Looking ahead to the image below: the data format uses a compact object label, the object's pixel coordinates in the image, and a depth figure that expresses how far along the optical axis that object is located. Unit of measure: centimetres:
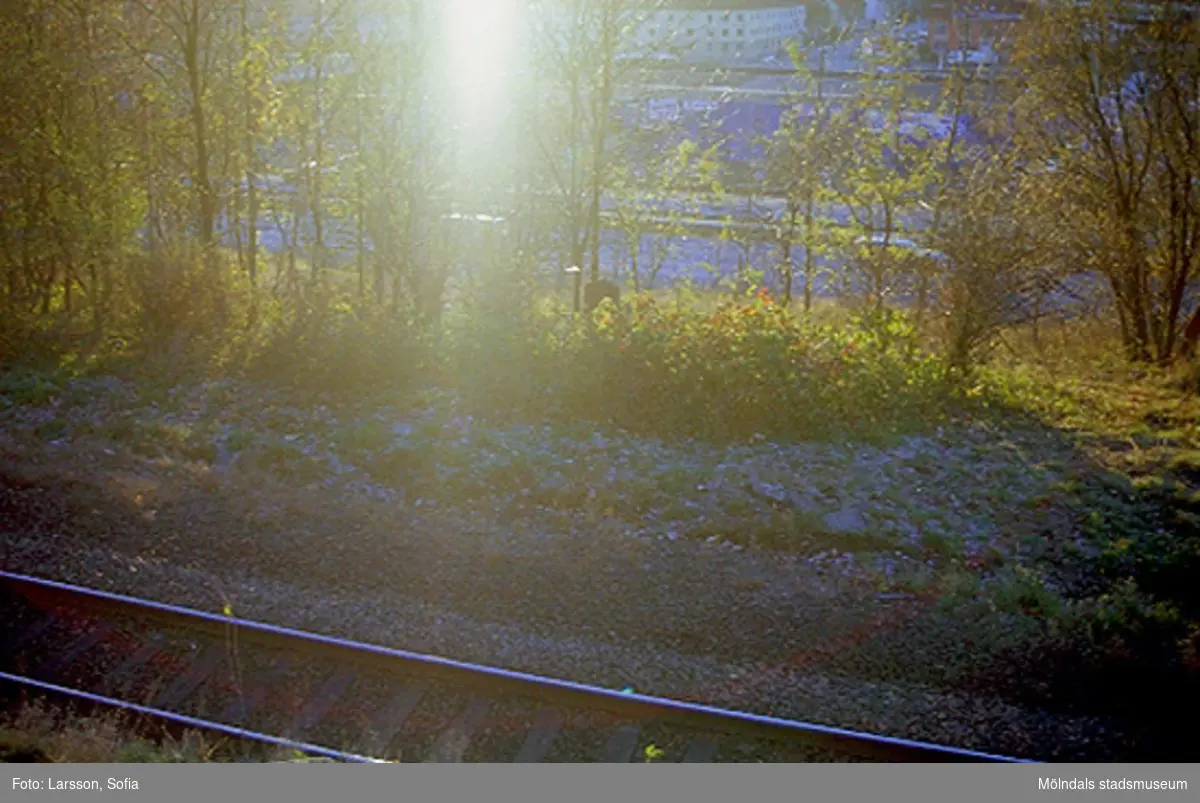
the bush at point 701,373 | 1067
